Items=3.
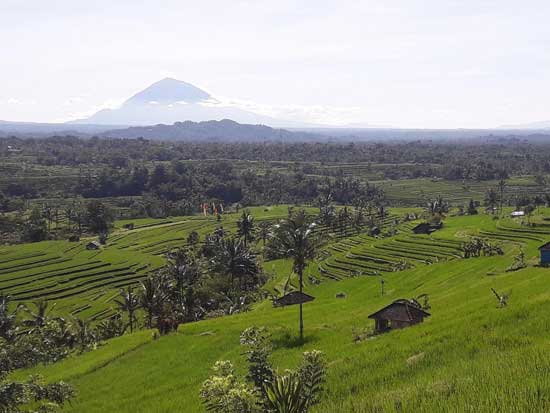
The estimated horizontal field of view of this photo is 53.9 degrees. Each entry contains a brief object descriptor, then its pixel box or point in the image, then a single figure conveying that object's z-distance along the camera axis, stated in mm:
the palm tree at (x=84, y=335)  49625
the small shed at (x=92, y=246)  95500
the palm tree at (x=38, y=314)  56438
